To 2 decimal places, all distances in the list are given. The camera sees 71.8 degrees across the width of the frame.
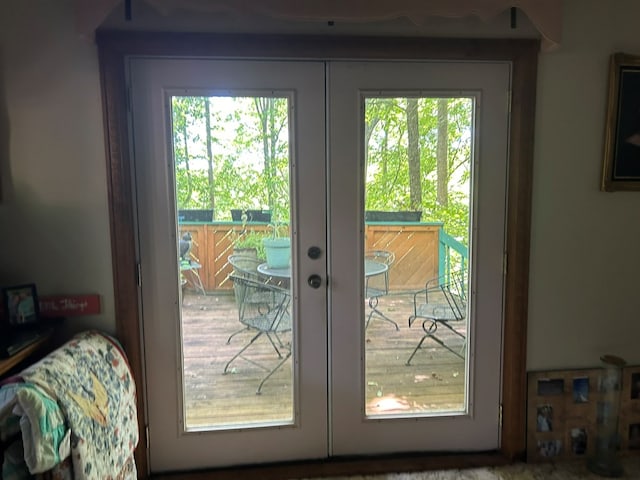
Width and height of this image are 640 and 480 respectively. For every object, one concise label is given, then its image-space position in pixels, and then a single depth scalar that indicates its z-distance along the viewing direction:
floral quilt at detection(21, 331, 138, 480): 1.32
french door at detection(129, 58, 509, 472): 1.85
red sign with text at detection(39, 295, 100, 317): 1.81
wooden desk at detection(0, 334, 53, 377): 1.40
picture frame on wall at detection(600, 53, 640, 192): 1.90
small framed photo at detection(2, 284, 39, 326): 1.63
